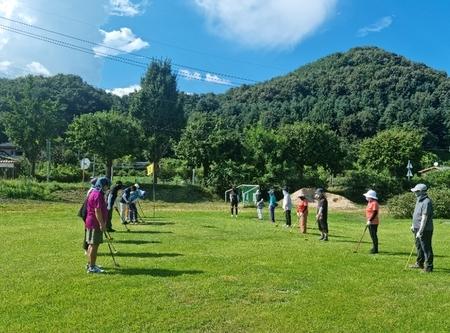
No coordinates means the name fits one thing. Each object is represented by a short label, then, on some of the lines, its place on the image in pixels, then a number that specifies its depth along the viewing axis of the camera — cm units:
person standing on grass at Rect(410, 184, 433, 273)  1237
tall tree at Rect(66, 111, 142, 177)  5131
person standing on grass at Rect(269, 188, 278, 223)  2706
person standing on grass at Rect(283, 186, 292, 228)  2400
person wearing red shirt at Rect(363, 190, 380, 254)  1557
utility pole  5222
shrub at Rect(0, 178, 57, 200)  4028
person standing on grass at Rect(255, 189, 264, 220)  2948
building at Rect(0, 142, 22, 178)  6376
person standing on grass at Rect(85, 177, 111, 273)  1132
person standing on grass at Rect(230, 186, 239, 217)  3088
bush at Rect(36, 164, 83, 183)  5742
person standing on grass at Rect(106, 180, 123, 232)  1934
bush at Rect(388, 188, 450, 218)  3441
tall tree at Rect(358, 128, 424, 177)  6306
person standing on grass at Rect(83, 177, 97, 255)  1186
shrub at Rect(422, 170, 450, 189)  5804
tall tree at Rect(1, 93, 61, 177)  5728
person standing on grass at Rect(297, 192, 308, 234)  2155
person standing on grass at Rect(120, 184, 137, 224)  2249
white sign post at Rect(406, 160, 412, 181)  5567
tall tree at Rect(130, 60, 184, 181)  6184
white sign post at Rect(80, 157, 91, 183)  4984
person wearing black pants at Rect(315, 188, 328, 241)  1898
